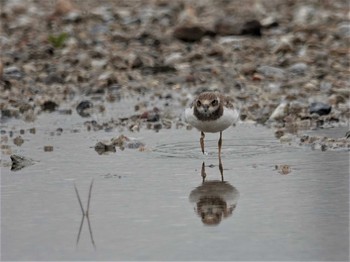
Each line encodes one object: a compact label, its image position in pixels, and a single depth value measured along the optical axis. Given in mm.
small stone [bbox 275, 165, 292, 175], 9711
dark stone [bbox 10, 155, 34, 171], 10354
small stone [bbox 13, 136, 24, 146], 12000
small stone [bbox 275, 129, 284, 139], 12020
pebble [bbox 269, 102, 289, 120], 13203
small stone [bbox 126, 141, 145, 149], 11476
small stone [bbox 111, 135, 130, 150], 11547
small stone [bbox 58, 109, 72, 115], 14492
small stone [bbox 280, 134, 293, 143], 11641
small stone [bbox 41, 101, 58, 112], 14836
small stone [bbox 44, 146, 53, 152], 11438
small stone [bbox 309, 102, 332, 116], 13297
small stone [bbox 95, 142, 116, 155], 11297
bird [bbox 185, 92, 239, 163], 10680
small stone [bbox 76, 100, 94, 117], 14484
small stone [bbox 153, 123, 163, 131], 13000
